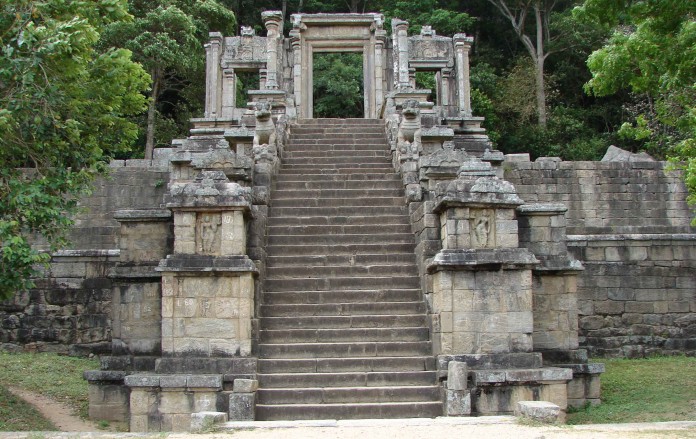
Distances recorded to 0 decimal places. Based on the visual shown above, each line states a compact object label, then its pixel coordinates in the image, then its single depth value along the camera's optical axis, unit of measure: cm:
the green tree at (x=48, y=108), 988
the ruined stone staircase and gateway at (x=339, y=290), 977
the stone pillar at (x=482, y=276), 998
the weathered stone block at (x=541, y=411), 839
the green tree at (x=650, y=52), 1045
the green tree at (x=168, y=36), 2444
